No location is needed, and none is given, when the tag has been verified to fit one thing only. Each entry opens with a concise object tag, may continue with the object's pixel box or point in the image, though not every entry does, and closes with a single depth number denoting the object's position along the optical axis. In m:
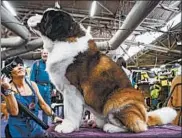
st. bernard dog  1.13
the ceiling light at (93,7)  3.20
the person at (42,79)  1.83
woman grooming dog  1.72
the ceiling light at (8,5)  3.05
